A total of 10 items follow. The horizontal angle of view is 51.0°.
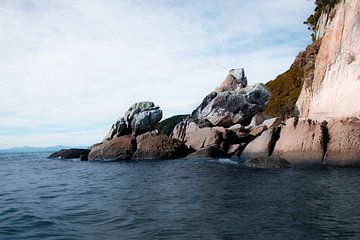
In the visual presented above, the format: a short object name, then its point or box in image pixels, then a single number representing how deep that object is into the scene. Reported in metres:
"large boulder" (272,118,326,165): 27.31
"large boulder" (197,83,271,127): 44.75
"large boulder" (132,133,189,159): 39.38
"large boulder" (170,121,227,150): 38.84
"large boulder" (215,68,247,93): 53.09
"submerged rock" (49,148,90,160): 51.39
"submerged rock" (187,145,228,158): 37.39
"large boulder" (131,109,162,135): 47.41
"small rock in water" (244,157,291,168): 26.19
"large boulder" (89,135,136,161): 41.16
